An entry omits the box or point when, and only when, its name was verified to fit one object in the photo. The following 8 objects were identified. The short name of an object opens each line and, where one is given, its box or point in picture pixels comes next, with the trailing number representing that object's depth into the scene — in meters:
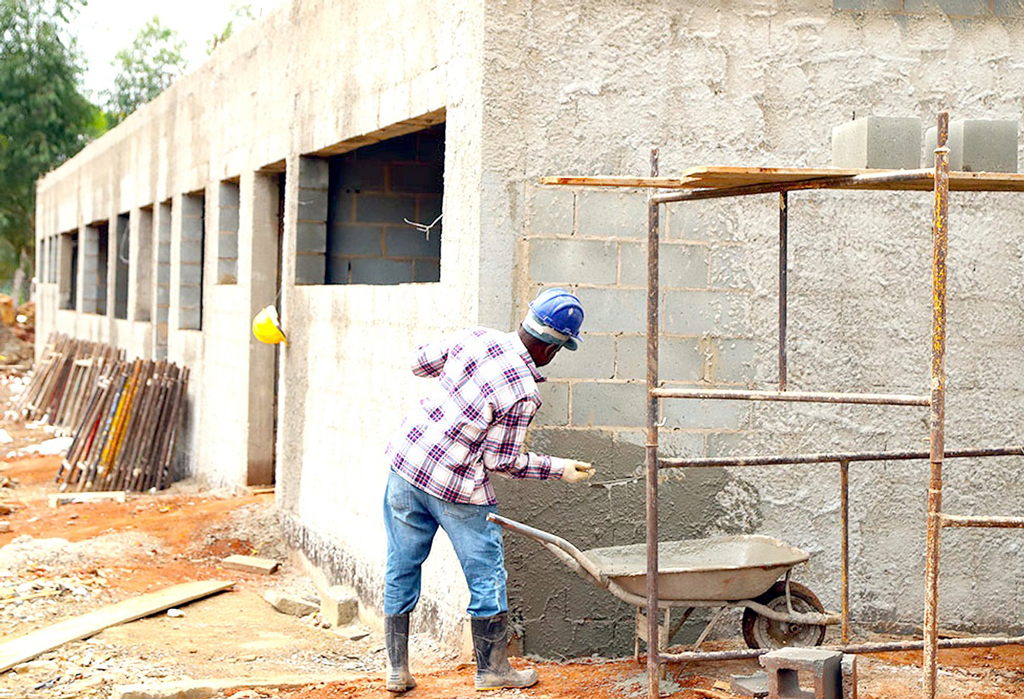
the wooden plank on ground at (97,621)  7.05
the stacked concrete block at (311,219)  9.95
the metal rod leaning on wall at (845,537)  5.83
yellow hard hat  10.09
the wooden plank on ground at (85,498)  12.53
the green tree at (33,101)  32.50
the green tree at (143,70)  45.19
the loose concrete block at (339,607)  8.01
